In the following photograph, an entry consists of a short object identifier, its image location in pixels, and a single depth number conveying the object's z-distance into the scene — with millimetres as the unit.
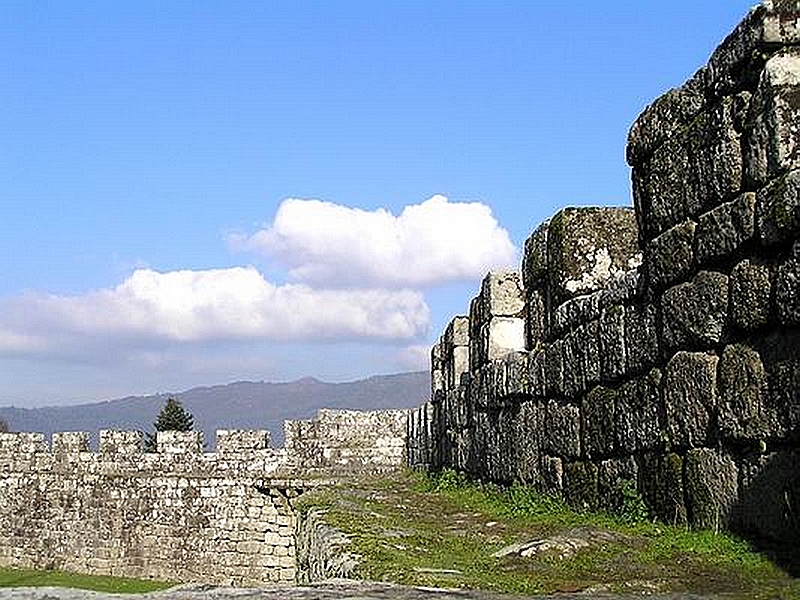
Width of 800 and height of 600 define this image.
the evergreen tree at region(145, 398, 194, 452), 44344
